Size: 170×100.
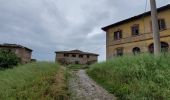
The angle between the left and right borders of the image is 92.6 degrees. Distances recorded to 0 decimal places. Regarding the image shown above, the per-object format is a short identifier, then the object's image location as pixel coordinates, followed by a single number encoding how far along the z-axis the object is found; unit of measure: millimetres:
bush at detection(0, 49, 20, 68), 8351
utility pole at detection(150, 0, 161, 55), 5164
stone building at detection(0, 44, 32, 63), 19606
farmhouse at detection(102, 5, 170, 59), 8477
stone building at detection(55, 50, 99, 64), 21448
